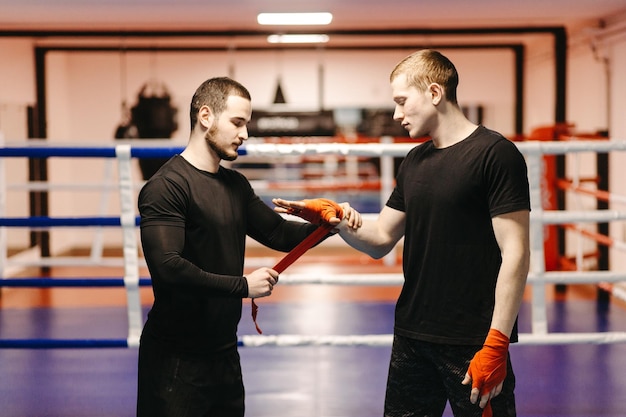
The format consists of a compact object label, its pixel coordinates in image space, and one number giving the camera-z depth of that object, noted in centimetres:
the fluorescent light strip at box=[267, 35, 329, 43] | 856
